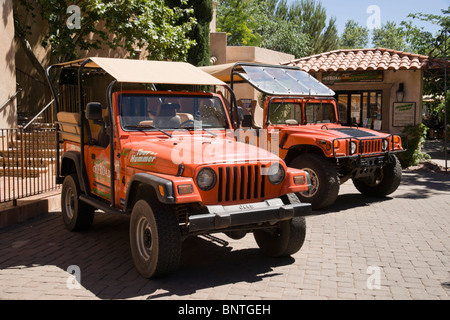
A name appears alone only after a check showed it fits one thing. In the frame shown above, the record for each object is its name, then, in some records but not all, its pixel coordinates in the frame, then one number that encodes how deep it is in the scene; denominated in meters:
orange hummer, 8.27
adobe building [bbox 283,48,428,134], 15.16
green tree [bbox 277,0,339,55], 46.62
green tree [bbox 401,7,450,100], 15.68
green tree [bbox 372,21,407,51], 45.91
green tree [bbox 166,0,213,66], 17.14
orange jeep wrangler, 4.73
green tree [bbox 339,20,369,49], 54.87
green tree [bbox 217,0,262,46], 37.29
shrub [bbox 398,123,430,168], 14.41
